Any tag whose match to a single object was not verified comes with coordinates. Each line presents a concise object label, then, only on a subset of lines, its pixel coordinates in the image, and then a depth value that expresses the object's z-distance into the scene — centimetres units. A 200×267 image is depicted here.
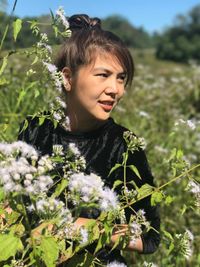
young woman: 194
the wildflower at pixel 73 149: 158
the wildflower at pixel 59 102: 176
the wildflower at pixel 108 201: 127
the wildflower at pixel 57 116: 175
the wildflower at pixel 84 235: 135
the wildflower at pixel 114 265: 158
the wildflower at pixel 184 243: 170
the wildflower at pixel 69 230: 135
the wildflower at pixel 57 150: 160
